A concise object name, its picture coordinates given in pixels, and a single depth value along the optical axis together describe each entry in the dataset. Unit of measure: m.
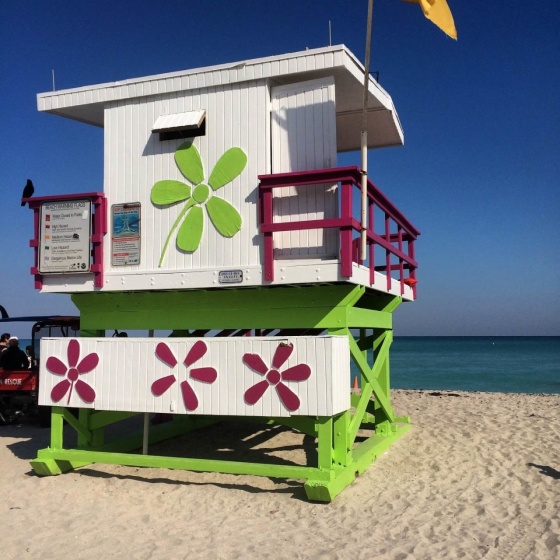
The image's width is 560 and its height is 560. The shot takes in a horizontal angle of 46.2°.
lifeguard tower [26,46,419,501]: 7.82
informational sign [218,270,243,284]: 8.26
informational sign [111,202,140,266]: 9.03
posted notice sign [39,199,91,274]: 9.02
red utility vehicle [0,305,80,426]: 13.00
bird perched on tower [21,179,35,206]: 9.35
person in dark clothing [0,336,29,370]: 13.63
